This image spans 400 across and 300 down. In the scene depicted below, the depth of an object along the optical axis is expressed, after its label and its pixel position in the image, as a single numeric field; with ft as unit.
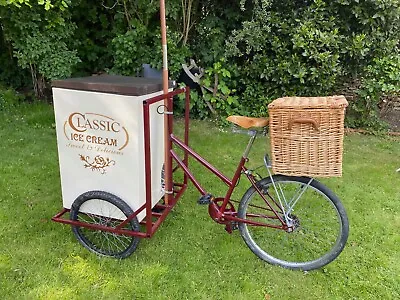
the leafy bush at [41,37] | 14.44
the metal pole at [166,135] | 6.81
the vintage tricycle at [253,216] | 6.62
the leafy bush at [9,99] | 16.03
